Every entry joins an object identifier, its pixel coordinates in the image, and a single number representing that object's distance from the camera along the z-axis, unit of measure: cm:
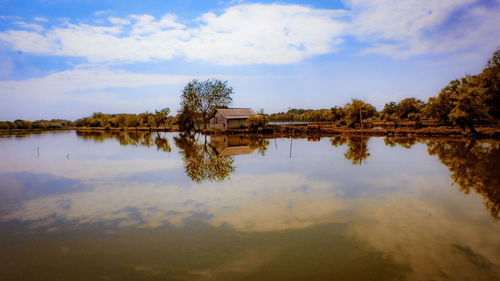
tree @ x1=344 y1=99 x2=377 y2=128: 5182
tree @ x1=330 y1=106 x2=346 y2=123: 7131
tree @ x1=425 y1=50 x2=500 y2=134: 2867
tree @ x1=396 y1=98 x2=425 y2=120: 5609
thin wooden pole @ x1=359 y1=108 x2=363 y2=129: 4930
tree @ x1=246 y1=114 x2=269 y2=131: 5166
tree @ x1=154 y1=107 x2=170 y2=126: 8138
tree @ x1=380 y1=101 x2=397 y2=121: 6038
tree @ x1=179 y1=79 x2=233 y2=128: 6450
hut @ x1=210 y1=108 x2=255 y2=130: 5512
